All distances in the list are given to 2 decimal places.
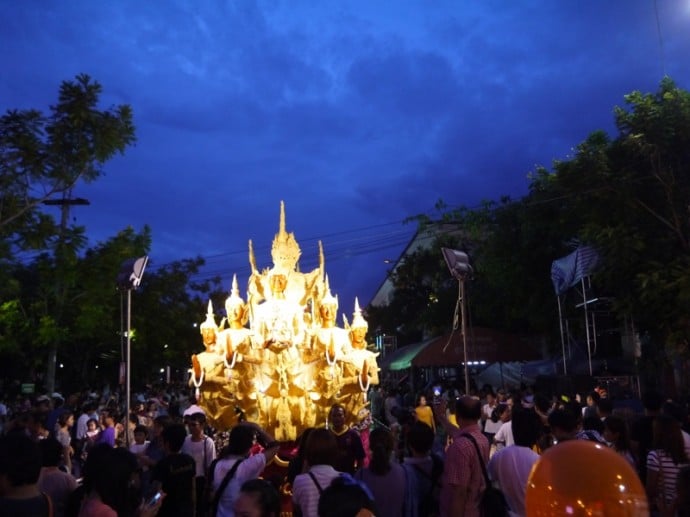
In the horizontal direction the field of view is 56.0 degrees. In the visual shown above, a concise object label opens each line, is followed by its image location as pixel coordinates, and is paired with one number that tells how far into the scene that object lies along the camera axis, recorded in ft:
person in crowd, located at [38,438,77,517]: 15.81
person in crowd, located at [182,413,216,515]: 23.56
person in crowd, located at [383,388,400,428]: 51.38
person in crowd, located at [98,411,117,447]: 33.14
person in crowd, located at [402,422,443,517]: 16.70
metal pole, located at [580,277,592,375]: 58.75
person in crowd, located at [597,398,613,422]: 25.68
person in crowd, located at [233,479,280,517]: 10.85
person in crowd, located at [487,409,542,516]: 14.98
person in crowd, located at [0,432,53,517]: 11.37
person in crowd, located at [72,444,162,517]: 11.87
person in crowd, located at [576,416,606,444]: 19.47
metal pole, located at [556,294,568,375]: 64.07
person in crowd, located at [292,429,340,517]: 14.08
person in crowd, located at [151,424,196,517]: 17.17
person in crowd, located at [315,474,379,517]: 9.60
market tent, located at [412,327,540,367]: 72.69
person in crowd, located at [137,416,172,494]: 22.64
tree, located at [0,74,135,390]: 46.83
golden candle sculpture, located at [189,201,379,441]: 33.71
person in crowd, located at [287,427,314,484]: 17.70
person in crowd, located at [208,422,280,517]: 15.75
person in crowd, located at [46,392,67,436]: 39.08
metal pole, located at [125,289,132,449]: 30.16
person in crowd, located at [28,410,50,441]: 31.01
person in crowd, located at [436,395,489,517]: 15.14
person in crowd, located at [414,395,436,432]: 39.27
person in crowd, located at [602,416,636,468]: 19.63
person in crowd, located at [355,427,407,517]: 15.75
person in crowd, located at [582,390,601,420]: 33.51
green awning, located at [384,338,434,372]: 76.59
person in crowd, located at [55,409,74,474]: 34.20
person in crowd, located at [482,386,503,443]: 36.37
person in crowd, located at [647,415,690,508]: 15.97
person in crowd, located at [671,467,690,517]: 12.31
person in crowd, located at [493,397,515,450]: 26.30
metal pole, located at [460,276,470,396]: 31.07
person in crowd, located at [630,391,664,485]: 19.98
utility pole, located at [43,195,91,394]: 56.70
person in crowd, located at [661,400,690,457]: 25.17
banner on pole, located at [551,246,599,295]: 57.62
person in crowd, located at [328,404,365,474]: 23.08
